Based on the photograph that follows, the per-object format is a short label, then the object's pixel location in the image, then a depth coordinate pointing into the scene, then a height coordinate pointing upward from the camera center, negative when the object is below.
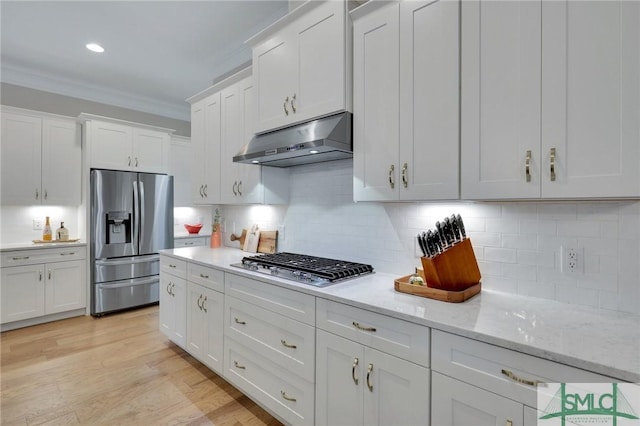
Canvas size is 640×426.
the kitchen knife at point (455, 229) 1.61 -0.08
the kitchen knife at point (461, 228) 1.63 -0.08
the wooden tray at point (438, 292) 1.49 -0.39
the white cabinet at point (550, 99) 1.14 +0.46
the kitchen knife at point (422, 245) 1.57 -0.16
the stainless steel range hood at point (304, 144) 1.88 +0.44
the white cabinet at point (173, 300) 2.85 -0.83
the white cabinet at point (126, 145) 4.09 +0.92
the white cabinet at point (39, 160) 3.66 +0.63
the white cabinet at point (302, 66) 1.94 +1.00
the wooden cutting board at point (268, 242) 2.93 -0.28
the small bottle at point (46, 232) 4.01 -0.26
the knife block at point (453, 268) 1.53 -0.27
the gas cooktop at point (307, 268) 1.84 -0.35
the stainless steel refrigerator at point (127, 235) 4.05 -0.32
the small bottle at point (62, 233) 4.10 -0.28
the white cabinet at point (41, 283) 3.56 -0.85
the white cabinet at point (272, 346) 1.76 -0.84
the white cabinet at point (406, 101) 1.54 +0.60
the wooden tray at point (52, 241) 3.92 -0.38
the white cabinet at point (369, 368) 1.31 -0.72
